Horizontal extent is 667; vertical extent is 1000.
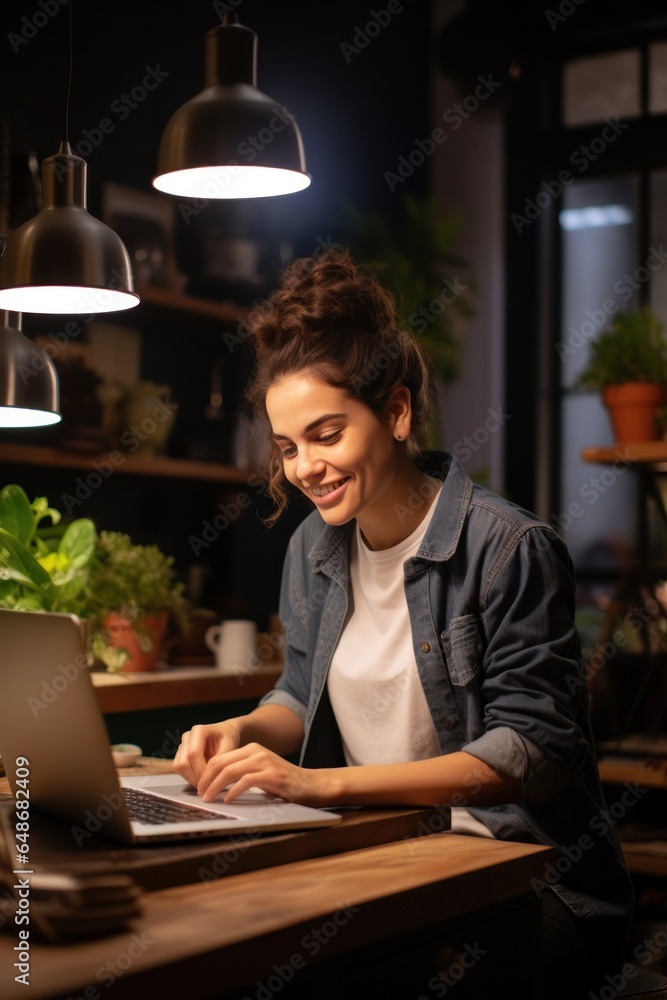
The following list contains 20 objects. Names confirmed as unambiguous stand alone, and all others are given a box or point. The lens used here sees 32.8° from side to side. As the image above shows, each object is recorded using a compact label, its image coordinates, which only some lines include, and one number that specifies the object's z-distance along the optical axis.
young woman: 1.44
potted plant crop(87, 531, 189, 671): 2.97
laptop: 1.07
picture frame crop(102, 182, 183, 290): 3.91
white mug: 3.42
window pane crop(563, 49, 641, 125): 4.98
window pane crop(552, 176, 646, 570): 4.95
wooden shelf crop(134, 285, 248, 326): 3.89
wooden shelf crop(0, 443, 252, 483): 3.47
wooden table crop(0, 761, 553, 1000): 0.87
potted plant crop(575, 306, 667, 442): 3.54
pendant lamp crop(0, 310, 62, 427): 2.06
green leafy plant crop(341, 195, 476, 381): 4.71
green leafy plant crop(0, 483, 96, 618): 2.45
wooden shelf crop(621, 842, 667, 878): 3.17
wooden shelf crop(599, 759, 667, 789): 3.30
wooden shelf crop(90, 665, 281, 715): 2.95
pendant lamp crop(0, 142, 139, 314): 1.70
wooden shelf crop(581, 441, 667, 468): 3.42
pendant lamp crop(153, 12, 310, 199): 1.66
